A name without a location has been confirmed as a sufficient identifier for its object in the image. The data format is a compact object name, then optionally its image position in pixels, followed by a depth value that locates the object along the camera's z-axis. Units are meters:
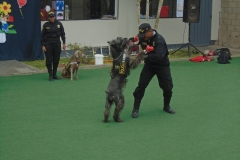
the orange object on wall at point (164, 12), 16.88
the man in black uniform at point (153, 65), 8.24
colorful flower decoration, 13.88
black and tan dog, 7.97
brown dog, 11.66
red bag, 14.87
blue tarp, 14.13
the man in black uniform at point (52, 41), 11.70
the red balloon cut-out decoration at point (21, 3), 14.07
